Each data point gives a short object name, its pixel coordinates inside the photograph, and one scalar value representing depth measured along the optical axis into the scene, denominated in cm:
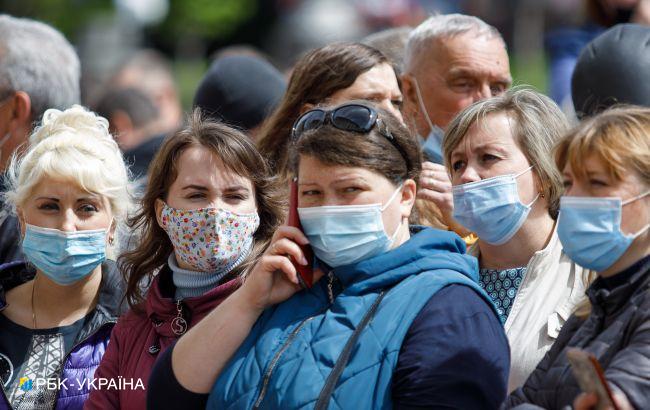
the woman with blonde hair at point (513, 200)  859
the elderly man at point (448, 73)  1139
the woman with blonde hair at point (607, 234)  647
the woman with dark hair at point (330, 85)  1100
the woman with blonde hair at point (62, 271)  950
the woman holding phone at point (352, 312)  681
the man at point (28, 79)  1252
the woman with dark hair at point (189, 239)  874
